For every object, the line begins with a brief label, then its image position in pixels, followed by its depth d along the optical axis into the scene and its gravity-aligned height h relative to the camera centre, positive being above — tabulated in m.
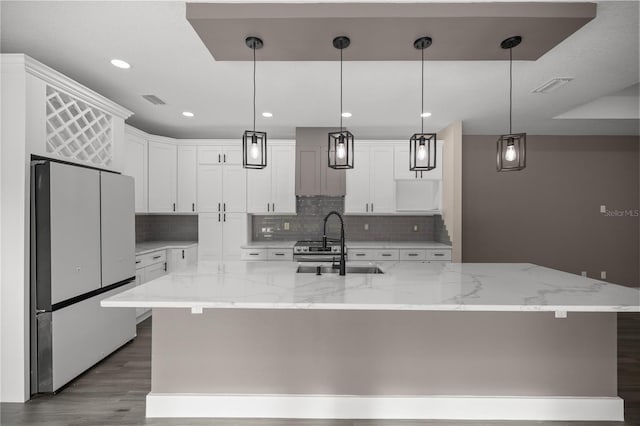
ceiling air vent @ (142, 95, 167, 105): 3.47 +1.21
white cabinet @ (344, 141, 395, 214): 4.89 +0.45
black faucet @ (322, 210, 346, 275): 2.42 -0.37
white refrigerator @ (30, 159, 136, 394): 2.40 -0.43
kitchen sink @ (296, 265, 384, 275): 2.79 -0.49
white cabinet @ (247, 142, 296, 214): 4.91 +0.42
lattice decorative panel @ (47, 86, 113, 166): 2.69 +0.74
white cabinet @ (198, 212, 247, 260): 4.87 -0.33
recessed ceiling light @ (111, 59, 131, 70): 2.67 +1.21
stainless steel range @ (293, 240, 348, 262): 4.57 -0.56
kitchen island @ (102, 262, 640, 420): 2.16 -0.98
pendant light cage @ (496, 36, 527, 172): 2.21 +0.43
